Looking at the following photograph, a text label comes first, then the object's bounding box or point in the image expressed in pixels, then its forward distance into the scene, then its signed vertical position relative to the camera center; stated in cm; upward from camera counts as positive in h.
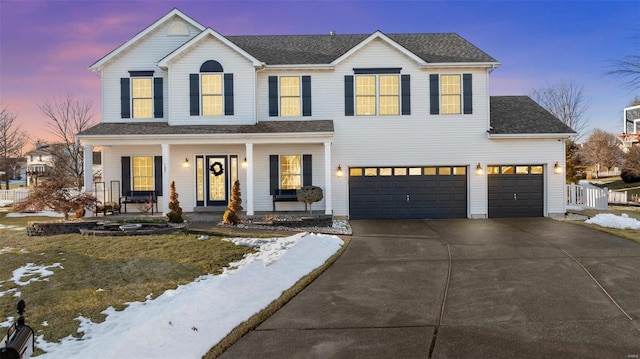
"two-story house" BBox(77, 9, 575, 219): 1652 +210
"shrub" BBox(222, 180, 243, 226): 1393 -107
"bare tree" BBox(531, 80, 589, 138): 3528 +618
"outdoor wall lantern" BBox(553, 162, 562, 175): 1653 +15
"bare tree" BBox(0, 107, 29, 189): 3403 +363
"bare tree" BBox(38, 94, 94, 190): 2953 +422
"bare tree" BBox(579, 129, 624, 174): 4344 +242
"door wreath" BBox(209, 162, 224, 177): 1722 +36
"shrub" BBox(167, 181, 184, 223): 1352 -111
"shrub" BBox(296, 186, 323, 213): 1526 -68
